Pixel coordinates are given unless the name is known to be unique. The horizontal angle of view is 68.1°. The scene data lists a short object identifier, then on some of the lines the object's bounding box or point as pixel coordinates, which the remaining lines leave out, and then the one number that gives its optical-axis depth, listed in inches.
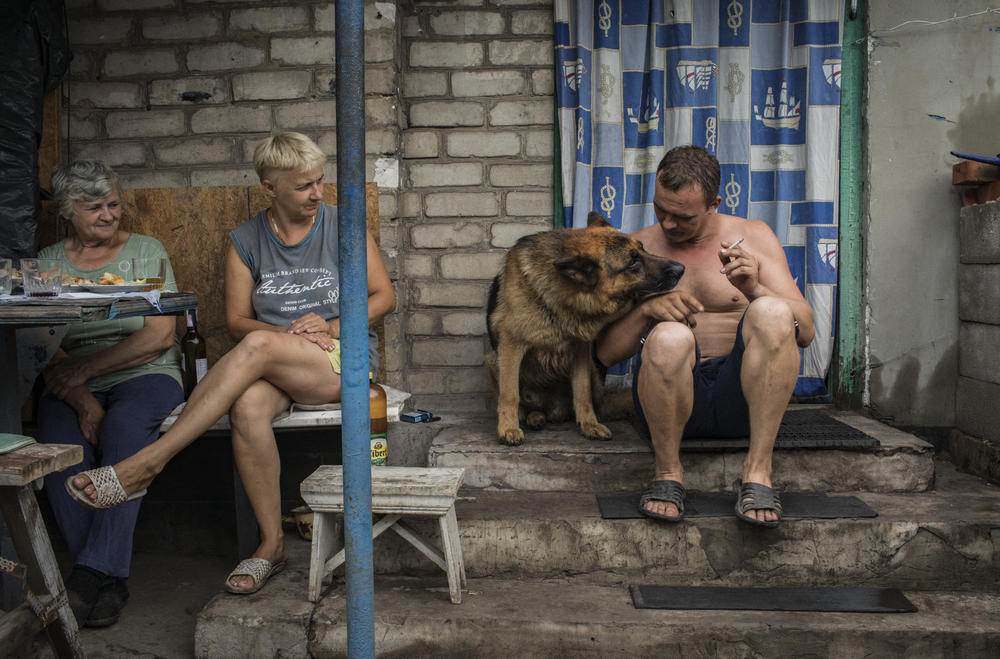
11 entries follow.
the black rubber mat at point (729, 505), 107.8
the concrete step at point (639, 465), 120.0
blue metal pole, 55.0
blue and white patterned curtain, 151.7
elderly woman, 108.8
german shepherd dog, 122.4
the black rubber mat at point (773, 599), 95.7
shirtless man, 104.5
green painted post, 154.1
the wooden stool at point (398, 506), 94.7
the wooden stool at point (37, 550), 84.2
